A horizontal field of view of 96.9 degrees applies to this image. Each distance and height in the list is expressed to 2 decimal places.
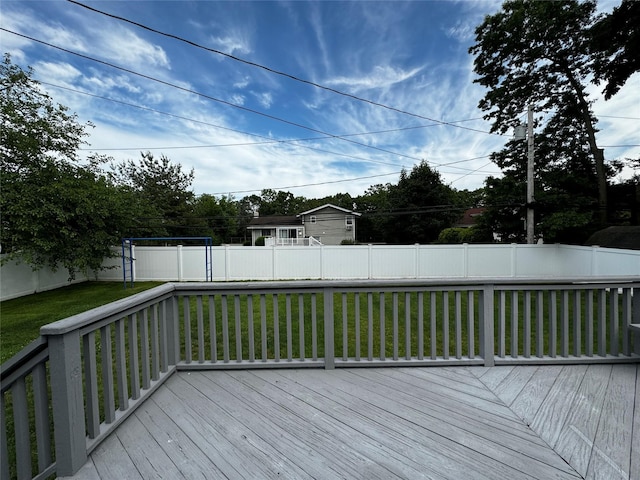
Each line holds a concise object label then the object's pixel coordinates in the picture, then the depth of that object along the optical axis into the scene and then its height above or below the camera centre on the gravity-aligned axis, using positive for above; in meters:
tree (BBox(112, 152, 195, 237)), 18.36 +3.47
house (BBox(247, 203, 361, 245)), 24.52 +0.64
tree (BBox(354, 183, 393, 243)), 22.26 +1.39
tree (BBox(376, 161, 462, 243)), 19.95 +1.89
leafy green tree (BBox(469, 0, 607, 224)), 9.67 +6.13
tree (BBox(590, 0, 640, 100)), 7.54 +5.43
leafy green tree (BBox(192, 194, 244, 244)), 22.33 +2.09
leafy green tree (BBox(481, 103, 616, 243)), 9.59 +1.53
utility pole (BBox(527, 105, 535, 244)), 9.20 +1.68
